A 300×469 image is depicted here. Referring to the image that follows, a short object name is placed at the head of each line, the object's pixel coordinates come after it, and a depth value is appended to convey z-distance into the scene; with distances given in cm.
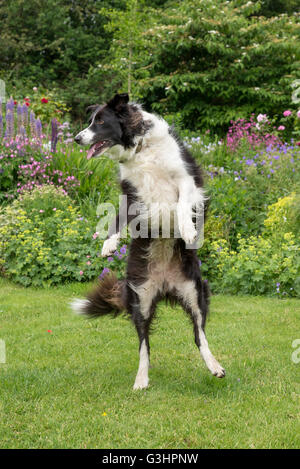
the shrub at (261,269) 571
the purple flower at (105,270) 585
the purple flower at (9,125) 804
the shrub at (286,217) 630
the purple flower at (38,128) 830
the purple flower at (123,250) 615
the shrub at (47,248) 624
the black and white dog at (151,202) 337
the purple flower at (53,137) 805
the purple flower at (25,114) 857
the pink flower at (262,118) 938
